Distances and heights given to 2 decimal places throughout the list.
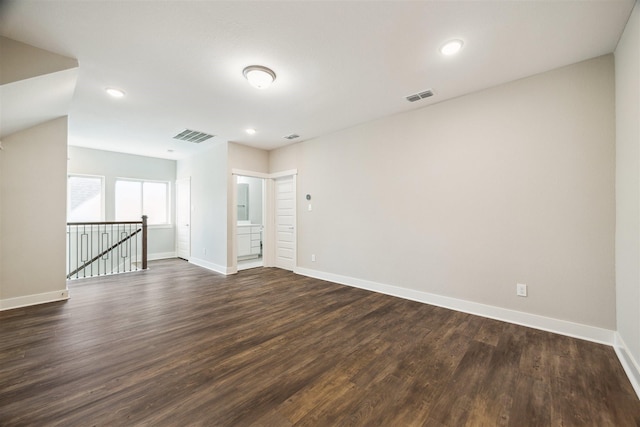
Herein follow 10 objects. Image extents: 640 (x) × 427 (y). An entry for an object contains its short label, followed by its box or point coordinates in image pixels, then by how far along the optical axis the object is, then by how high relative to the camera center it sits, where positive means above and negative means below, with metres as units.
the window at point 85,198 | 5.86 +0.36
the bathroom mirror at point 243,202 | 8.02 +0.36
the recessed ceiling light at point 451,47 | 2.29 +1.55
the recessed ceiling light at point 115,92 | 3.14 +1.55
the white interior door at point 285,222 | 5.56 -0.21
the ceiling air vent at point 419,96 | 3.22 +1.55
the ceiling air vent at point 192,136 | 4.82 +1.55
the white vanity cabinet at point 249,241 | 6.83 -0.78
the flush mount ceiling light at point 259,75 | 2.67 +1.50
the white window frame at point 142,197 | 6.40 +0.44
